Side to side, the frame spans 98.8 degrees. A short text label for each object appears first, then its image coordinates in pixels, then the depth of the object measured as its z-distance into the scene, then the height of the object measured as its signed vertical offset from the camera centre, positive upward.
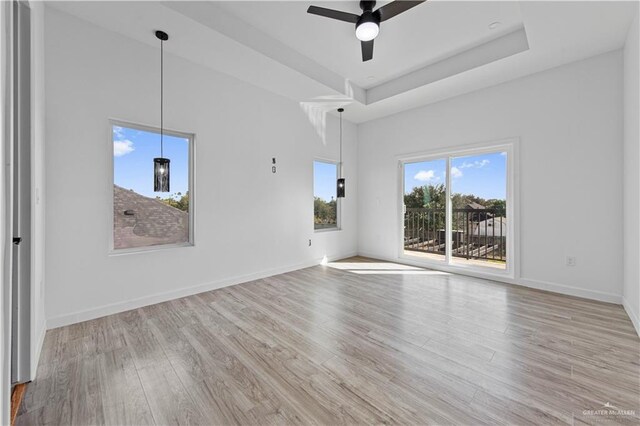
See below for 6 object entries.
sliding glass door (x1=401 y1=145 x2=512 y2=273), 4.14 +0.06
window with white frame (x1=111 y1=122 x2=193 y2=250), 2.97 +0.24
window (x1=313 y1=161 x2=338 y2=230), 5.22 +0.33
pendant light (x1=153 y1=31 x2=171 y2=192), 2.71 +0.40
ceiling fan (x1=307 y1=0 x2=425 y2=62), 2.48 +1.84
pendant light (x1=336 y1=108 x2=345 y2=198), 4.74 +0.43
